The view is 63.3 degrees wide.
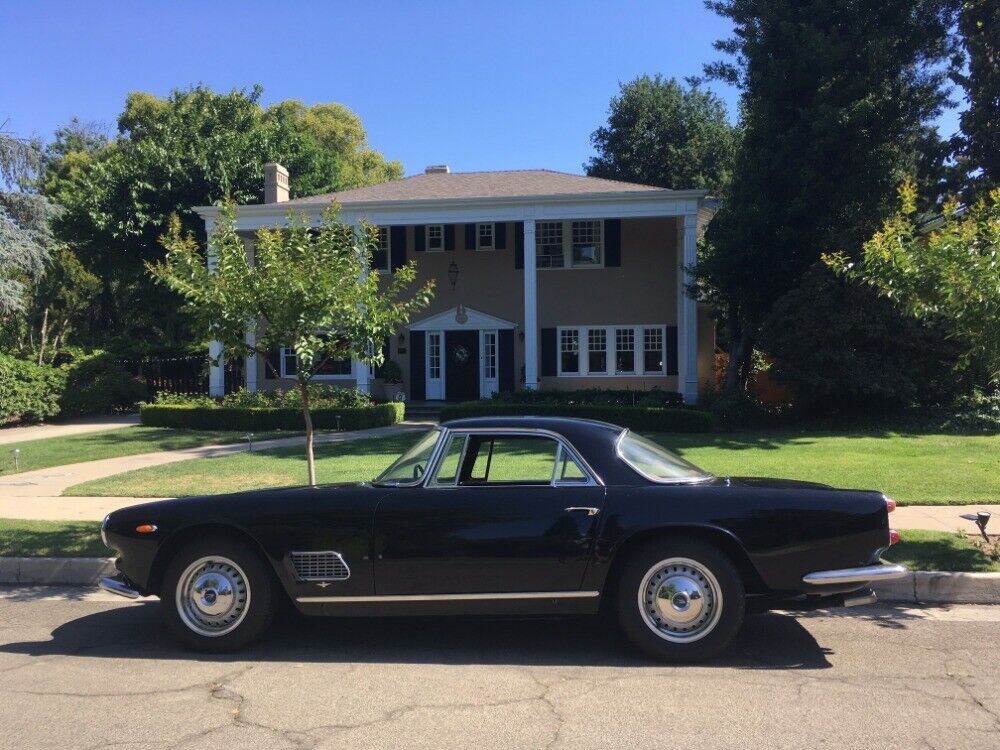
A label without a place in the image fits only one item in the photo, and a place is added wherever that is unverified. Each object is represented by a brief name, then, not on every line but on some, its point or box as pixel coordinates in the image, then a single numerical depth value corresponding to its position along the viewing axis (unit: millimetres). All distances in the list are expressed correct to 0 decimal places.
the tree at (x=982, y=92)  17672
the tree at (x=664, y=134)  38250
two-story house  23266
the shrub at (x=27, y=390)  20625
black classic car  4961
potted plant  23797
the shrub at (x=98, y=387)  22547
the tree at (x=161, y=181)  27891
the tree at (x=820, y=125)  18250
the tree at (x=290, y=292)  7750
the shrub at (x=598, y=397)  20047
